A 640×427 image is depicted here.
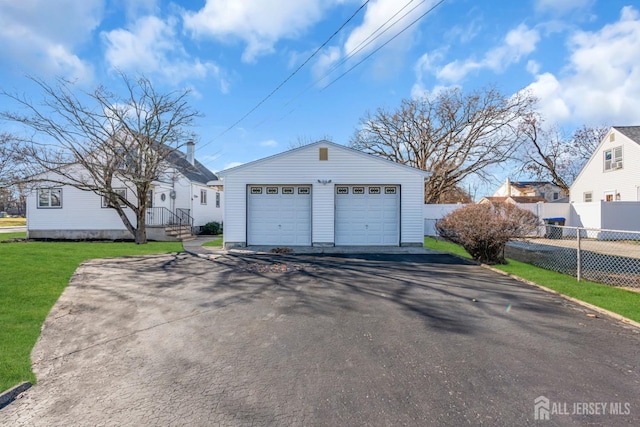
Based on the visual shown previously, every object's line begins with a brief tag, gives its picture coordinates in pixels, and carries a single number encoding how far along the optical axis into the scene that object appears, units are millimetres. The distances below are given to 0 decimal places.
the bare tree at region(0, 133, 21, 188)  14781
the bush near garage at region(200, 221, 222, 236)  21250
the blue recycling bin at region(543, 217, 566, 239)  15330
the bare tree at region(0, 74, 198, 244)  14648
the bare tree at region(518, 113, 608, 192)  30141
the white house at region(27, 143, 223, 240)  18062
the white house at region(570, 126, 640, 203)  18391
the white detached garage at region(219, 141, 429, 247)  12969
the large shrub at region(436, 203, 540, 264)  8828
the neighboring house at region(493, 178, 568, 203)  45778
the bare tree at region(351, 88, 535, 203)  25703
